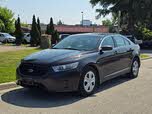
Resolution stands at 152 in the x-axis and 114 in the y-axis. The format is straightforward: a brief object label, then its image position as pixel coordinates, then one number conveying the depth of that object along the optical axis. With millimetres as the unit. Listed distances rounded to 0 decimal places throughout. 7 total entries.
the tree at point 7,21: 35543
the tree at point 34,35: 20828
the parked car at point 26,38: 25213
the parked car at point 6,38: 26207
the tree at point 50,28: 21511
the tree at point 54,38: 21215
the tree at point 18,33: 21885
